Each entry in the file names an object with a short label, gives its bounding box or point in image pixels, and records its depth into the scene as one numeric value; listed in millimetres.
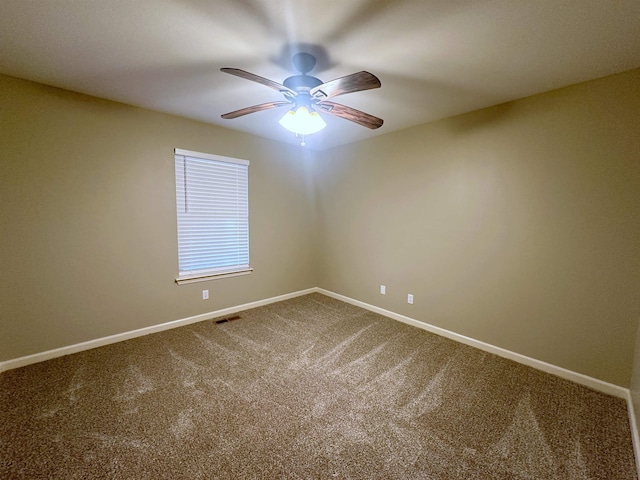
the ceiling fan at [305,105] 1816
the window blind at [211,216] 3070
